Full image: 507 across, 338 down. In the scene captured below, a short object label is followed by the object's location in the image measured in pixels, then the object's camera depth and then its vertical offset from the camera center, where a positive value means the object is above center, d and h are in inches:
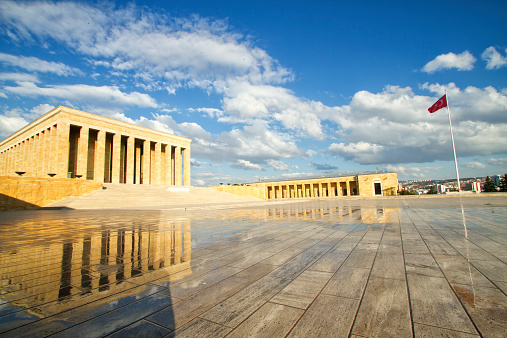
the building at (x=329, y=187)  1916.8 +47.7
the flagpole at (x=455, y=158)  1068.7 +124.9
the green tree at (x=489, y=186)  2005.7 -8.6
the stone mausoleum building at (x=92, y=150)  1282.0 +334.3
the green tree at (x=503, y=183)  2084.9 +11.8
